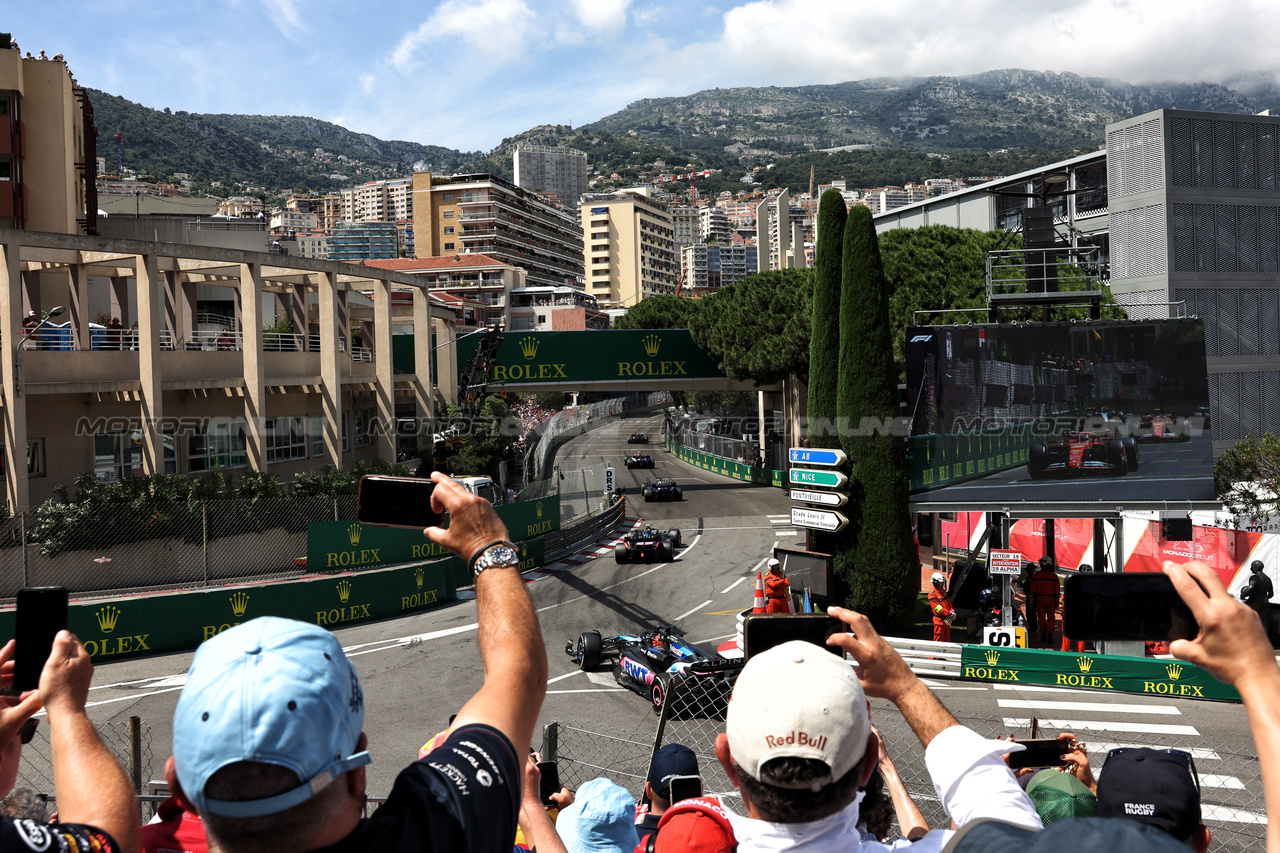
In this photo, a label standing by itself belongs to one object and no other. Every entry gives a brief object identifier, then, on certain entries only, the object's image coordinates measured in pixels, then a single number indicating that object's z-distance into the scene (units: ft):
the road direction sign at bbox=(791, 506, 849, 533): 57.88
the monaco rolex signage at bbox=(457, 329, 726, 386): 136.56
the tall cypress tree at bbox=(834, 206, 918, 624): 57.67
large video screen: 54.95
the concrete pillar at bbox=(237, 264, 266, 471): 88.58
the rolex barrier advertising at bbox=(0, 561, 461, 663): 55.77
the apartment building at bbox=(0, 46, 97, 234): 103.50
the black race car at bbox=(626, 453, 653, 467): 170.01
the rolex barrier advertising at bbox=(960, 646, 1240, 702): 47.16
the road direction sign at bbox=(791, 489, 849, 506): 58.13
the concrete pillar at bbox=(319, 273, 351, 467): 99.91
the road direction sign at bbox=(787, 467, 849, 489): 58.23
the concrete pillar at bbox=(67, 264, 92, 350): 89.20
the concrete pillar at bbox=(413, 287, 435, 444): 120.67
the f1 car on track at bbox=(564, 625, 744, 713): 45.06
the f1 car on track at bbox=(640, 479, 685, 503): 131.95
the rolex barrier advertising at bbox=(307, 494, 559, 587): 73.31
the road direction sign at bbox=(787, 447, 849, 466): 57.57
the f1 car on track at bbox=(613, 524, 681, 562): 89.45
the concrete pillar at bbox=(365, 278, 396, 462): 111.34
